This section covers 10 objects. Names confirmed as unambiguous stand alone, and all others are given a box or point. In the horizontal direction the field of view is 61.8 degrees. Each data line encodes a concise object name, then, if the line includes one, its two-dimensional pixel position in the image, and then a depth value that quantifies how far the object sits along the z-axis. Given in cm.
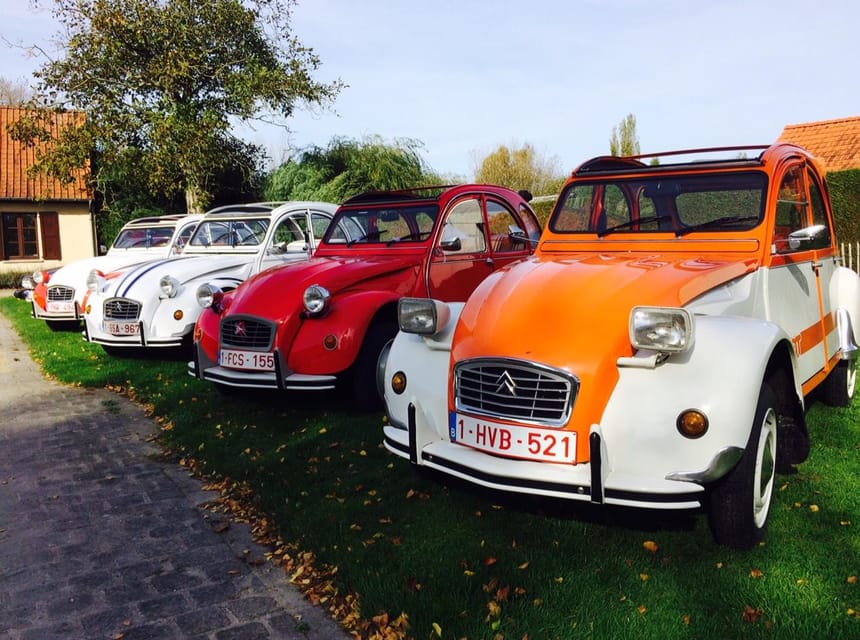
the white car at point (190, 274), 866
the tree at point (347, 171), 2262
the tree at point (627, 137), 4552
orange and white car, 316
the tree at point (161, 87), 2045
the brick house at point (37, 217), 2767
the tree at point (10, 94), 4798
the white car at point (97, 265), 1197
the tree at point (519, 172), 3669
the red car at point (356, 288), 596
